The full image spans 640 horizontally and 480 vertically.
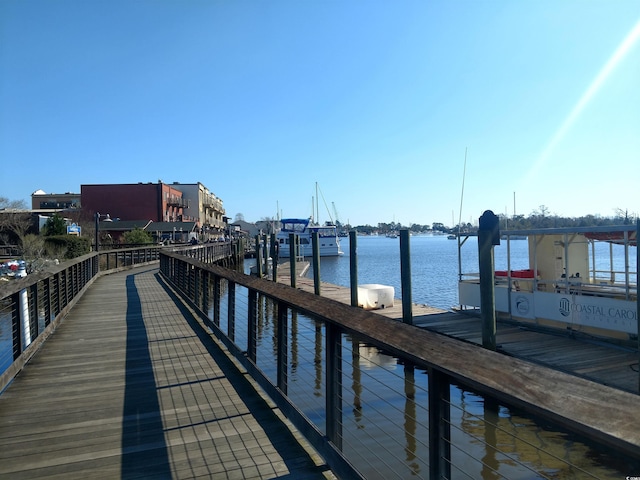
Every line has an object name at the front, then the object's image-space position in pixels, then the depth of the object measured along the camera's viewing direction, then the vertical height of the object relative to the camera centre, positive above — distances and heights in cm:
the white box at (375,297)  1809 -217
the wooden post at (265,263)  3396 -158
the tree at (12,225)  4047 +171
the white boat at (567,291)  1141 -151
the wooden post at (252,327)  513 -93
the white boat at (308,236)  7369 +50
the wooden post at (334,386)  309 -93
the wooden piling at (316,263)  1904 -93
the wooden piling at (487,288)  983 -106
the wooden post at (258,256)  3280 -103
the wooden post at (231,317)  630 -97
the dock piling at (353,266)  1634 -93
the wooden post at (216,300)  716 -86
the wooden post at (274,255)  2693 -82
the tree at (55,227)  3684 +132
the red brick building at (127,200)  6400 +562
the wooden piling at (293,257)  2185 -79
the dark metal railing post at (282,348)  419 -94
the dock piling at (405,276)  1305 -104
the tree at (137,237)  4625 +56
